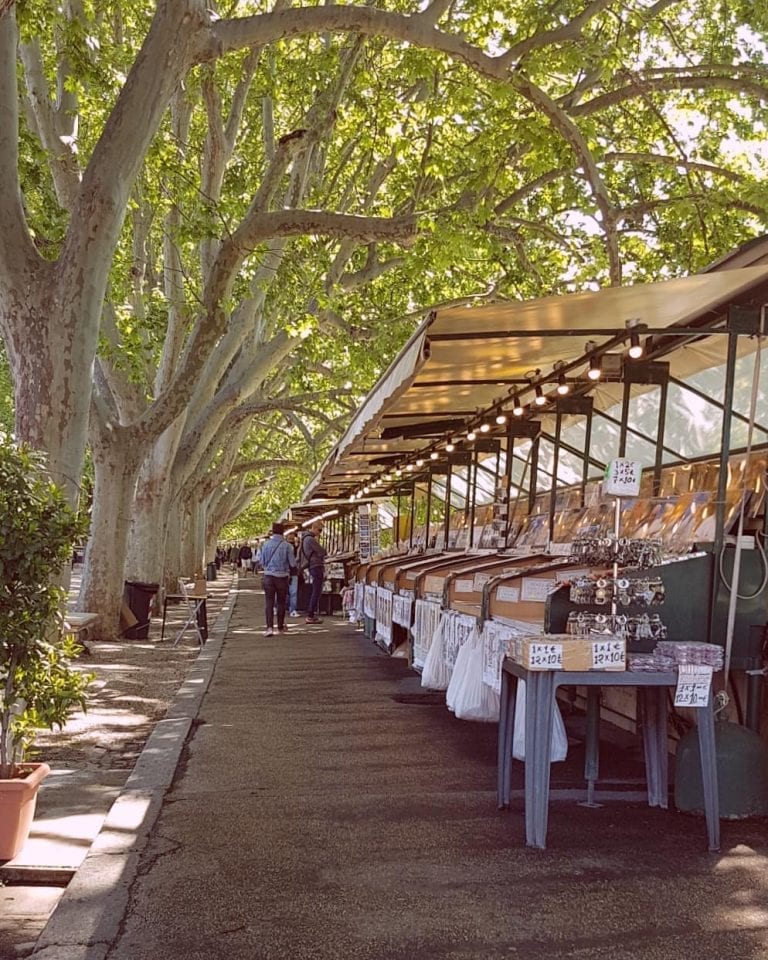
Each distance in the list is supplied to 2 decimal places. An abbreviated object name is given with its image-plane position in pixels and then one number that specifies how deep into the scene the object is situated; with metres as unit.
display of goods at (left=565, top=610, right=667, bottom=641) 5.50
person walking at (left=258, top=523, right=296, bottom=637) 17.39
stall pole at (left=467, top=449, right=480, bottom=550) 12.42
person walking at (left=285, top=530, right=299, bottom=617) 25.28
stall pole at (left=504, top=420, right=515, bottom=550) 10.46
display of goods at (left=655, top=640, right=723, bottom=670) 5.33
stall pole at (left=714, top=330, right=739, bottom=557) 5.80
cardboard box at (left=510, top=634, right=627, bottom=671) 5.18
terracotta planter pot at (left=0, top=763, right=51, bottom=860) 5.09
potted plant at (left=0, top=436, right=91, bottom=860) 5.30
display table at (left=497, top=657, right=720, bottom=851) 5.19
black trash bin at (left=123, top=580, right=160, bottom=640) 16.55
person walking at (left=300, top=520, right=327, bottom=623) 22.60
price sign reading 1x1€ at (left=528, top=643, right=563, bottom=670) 5.16
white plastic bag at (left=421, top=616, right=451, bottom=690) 8.62
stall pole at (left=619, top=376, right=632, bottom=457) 7.64
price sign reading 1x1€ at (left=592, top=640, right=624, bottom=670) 5.25
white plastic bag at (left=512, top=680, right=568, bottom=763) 6.03
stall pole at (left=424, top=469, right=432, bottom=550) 16.03
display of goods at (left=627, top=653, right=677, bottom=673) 5.37
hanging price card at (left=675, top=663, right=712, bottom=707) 5.27
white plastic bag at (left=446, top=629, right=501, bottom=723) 7.17
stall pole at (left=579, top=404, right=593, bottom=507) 8.98
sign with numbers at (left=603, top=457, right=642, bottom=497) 5.66
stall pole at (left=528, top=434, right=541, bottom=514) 10.54
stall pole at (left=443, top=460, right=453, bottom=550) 13.69
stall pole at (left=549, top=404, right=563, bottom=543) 8.93
